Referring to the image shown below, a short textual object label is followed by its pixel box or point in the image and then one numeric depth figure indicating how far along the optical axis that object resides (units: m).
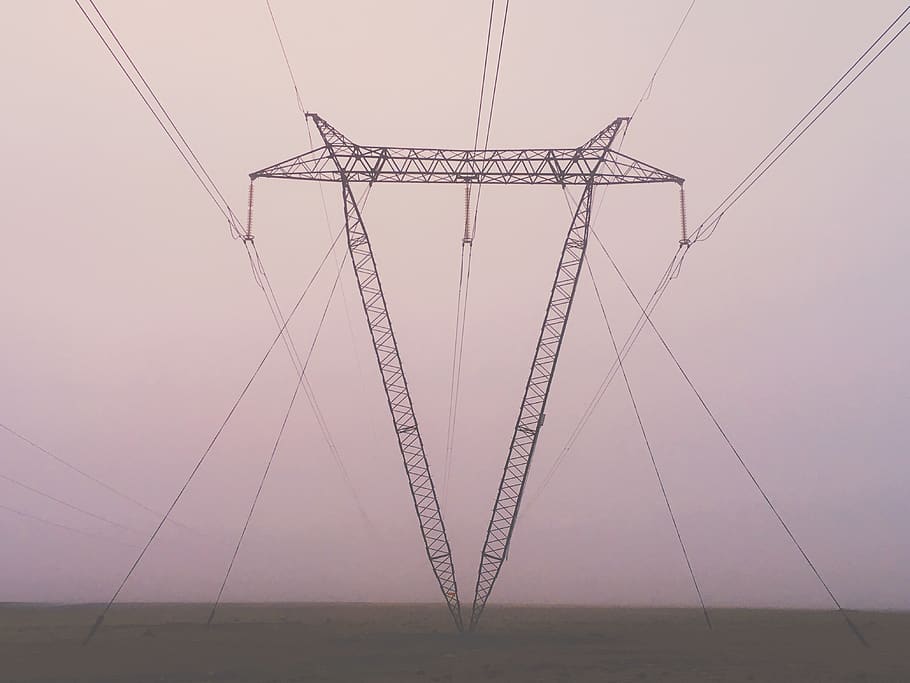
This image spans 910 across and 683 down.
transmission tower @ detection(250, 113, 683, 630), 30.09
